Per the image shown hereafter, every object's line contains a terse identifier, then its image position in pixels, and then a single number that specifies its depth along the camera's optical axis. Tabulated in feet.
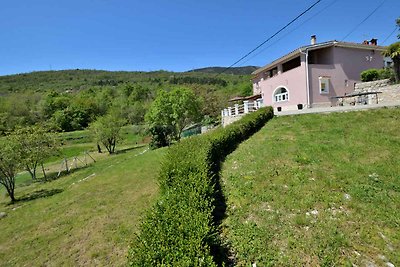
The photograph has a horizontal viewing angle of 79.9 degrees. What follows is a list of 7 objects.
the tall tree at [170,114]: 88.74
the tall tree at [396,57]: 51.46
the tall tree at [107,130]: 96.32
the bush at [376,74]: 57.58
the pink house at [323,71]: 61.82
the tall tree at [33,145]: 61.76
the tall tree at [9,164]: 51.52
